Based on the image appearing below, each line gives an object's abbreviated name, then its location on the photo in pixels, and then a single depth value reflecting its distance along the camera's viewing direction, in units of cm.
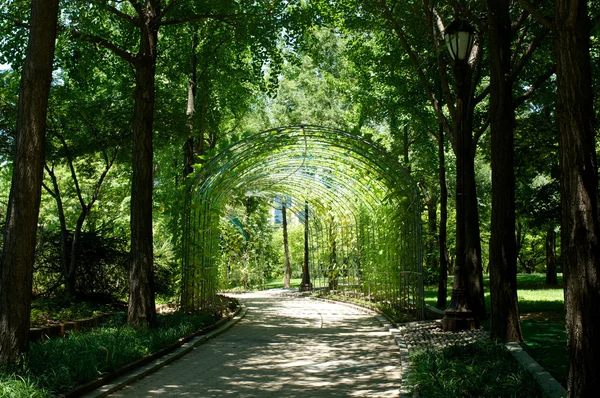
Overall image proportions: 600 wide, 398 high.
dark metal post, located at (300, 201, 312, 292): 2647
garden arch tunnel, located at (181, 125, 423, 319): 1441
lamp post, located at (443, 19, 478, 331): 1116
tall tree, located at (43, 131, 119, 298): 1345
